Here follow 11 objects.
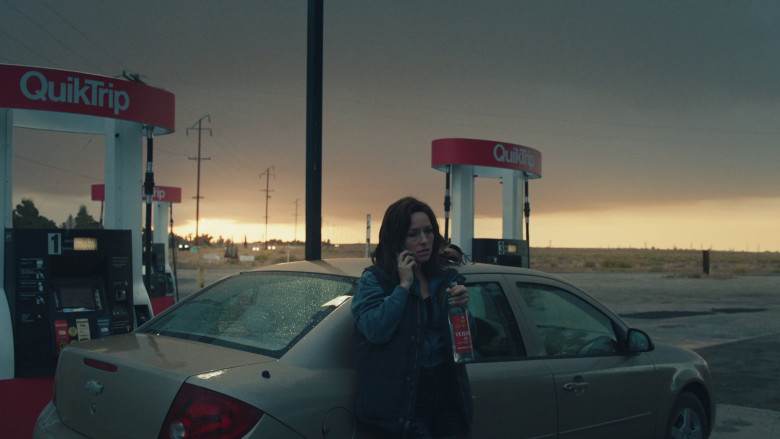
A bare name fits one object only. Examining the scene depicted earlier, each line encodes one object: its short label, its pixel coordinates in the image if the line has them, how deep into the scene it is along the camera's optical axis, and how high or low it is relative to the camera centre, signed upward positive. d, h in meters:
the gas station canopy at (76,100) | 6.27 +1.35
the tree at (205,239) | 134.51 +0.56
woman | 3.05 -0.43
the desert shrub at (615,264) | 60.78 -1.65
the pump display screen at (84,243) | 6.38 -0.02
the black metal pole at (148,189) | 7.57 +0.56
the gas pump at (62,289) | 6.04 -0.44
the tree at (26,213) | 29.40 +1.27
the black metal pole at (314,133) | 6.98 +1.10
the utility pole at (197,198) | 53.75 +3.42
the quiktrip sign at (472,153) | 12.63 +1.67
